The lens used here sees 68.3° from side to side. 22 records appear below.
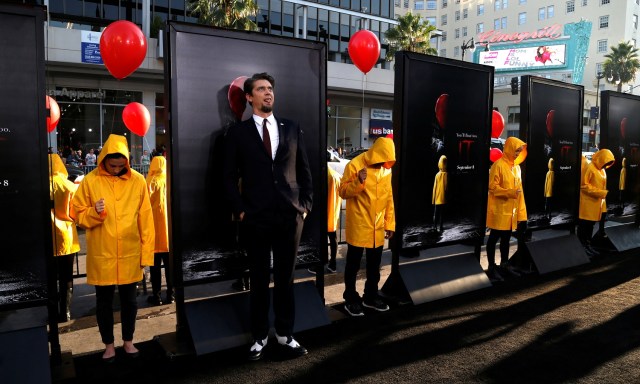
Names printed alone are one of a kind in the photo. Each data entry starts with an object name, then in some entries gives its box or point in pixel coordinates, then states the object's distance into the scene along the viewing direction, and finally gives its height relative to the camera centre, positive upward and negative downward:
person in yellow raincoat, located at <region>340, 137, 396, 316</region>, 4.68 -0.56
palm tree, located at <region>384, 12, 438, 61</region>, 31.17 +8.05
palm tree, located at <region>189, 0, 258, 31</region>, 21.02 +6.36
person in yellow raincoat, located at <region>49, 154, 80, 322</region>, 4.22 -0.79
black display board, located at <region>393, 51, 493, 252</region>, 5.11 +0.09
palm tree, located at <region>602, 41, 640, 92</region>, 48.97 +9.67
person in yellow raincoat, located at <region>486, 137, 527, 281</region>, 6.18 -0.50
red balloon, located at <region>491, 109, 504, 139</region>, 9.98 +0.70
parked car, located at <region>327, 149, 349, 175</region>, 14.50 -0.27
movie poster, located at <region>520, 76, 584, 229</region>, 6.65 +0.12
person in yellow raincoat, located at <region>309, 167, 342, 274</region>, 6.52 -0.81
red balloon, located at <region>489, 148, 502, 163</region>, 9.71 +0.06
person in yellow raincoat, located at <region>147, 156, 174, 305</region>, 5.16 -0.71
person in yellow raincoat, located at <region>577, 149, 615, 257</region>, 7.76 -0.55
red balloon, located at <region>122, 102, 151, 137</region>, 7.56 +0.57
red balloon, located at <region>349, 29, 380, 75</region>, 9.42 +2.12
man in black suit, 3.63 -0.33
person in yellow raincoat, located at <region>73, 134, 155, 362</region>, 3.54 -0.59
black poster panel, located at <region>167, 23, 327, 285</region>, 3.73 +0.33
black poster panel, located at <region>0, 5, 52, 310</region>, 3.22 -0.08
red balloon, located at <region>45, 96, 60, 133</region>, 5.43 +0.46
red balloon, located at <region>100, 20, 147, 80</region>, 5.91 +1.34
